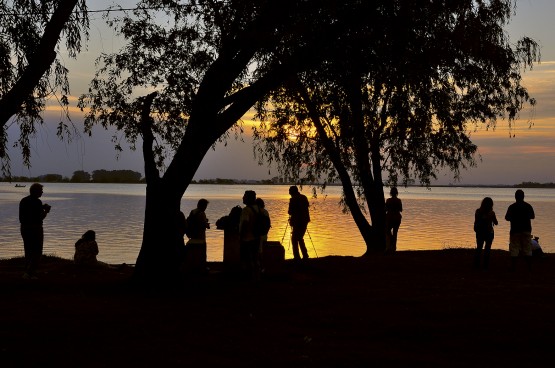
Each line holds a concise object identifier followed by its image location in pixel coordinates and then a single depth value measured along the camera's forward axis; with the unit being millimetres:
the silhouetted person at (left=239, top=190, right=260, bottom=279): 14016
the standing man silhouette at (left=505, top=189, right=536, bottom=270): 17469
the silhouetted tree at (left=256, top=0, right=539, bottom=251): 13016
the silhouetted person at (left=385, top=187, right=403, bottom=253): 21344
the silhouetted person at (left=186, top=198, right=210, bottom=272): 15570
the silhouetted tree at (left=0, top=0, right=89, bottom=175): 9227
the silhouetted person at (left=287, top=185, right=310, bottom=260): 17422
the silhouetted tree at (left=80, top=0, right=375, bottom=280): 12703
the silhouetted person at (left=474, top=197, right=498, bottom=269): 17938
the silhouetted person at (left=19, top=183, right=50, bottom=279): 13750
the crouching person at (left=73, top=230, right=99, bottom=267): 17219
